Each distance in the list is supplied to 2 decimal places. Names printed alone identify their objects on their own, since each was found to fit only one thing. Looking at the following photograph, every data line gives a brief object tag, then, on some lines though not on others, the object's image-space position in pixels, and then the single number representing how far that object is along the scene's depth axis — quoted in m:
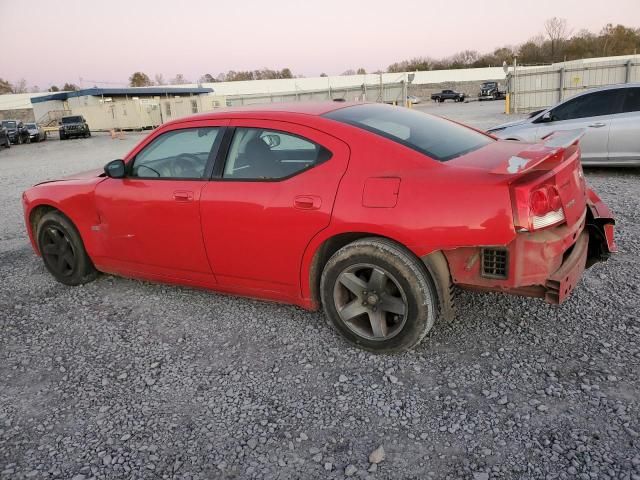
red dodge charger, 2.76
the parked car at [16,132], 30.30
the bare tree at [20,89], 90.47
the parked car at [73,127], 32.59
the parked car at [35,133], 31.70
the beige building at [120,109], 38.72
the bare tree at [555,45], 86.00
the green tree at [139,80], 99.88
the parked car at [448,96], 53.66
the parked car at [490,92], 48.69
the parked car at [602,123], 7.88
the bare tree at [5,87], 90.88
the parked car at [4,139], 25.78
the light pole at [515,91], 23.92
